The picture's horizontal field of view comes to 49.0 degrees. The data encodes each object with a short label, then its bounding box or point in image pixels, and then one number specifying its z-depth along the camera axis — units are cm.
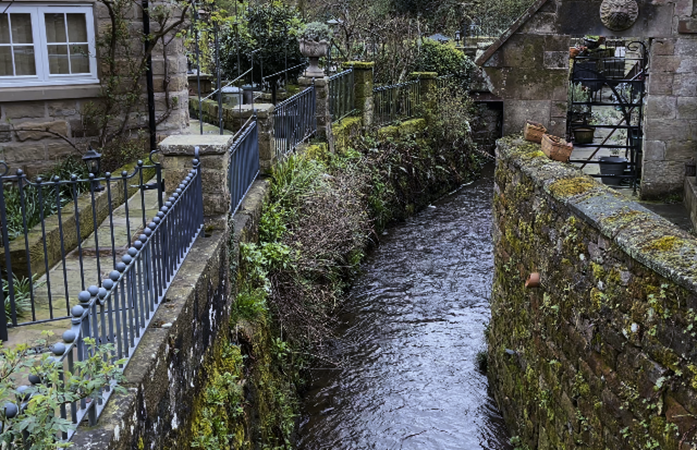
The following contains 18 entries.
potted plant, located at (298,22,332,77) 1295
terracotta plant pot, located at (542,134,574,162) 735
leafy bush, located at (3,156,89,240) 738
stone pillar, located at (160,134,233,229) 663
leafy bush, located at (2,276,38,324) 584
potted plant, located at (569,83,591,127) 1649
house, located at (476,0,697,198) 853
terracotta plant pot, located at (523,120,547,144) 815
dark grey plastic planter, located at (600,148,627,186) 1012
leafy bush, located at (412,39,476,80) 2031
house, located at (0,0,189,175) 891
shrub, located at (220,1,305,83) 1608
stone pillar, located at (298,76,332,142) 1320
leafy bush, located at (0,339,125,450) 301
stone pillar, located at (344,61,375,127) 1552
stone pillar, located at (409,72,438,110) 1820
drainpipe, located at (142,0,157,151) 971
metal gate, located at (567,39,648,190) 1012
